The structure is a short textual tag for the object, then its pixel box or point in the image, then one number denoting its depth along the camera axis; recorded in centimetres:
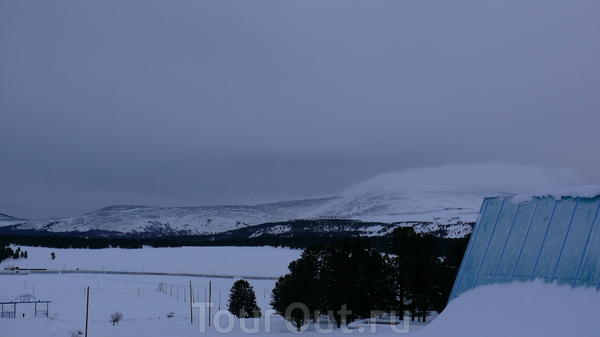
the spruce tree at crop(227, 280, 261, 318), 6444
